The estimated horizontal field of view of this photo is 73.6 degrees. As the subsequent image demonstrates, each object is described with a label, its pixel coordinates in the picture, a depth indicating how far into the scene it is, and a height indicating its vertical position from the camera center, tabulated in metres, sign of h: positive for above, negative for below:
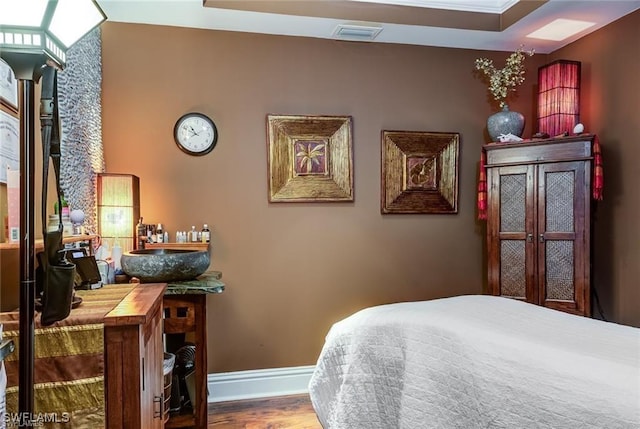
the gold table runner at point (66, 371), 1.12 -0.43
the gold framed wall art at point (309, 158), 3.06 +0.37
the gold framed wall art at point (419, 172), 3.24 +0.28
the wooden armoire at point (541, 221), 2.74 -0.08
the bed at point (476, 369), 1.19 -0.53
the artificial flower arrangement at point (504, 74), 3.28 +1.05
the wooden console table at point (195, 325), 2.20 -0.60
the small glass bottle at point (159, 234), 2.83 -0.16
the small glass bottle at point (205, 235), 2.89 -0.17
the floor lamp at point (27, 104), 1.00 +0.26
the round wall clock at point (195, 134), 2.92 +0.52
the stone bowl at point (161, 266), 1.99 -0.27
